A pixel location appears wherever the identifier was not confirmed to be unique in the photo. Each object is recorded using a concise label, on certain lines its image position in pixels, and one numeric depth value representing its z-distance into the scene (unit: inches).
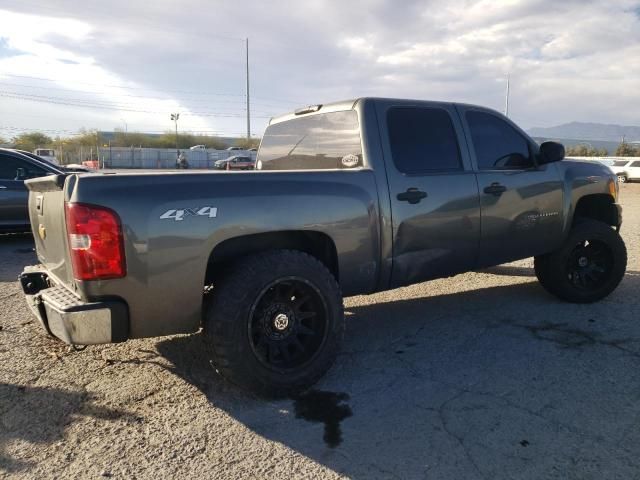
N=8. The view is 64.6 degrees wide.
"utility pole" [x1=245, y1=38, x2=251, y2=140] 2600.9
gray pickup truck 109.8
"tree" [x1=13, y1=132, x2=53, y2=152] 2704.2
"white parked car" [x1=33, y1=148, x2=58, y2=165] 1592.8
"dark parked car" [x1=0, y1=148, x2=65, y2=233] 343.3
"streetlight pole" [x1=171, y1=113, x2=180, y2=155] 3198.8
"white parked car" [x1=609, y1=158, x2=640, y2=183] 1225.4
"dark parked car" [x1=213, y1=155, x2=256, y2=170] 1643.7
